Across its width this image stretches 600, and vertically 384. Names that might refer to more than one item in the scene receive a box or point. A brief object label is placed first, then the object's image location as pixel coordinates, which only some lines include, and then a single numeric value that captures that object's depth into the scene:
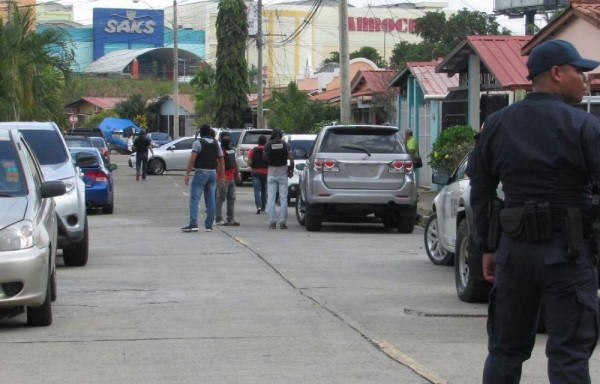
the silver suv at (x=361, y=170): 18.48
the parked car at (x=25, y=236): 9.01
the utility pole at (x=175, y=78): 60.59
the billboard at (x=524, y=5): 59.28
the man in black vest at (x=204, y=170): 18.69
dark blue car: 22.83
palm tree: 29.77
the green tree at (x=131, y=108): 86.70
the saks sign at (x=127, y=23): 126.88
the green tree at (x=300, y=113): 44.97
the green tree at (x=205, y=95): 66.38
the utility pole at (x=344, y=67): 28.91
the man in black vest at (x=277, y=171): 19.55
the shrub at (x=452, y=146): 23.64
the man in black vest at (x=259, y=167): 22.81
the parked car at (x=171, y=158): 44.34
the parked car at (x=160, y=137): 70.09
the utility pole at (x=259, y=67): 51.22
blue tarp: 75.88
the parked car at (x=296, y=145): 26.09
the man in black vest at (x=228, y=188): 20.39
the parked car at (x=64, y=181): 13.59
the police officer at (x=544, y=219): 5.23
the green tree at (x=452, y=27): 71.50
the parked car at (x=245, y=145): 35.50
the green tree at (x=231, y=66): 62.62
